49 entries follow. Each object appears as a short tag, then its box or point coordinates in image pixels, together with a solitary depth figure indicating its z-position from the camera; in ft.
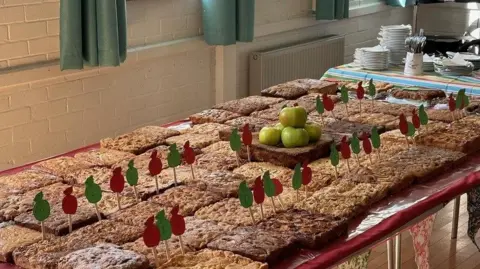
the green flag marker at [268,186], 7.34
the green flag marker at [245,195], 7.09
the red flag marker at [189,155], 8.34
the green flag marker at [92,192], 7.05
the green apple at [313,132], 9.20
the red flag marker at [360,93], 11.25
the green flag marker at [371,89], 11.63
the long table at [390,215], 6.66
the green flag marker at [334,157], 8.38
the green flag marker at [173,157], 8.07
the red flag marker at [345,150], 8.62
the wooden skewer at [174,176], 8.13
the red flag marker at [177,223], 6.48
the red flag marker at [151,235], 6.20
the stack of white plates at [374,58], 13.96
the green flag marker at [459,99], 10.88
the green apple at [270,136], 9.13
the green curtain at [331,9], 18.20
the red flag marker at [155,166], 7.86
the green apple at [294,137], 9.02
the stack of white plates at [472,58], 13.92
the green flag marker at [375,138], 9.07
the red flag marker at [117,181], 7.40
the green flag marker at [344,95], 11.01
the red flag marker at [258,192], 7.20
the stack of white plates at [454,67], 13.35
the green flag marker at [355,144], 8.63
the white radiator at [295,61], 16.89
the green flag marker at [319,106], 10.28
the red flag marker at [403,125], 9.35
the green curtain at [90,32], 12.17
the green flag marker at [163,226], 6.31
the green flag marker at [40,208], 6.62
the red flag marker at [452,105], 10.65
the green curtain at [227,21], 15.14
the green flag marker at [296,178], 7.70
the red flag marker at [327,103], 10.59
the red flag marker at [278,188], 7.54
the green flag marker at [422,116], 10.06
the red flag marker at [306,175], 7.88
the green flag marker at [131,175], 7.54
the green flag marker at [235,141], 8.77
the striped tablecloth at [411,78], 12.79
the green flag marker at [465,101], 11.04
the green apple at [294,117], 9.11
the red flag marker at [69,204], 6.86
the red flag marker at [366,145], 8.77
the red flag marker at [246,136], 8.86
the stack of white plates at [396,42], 14.78
